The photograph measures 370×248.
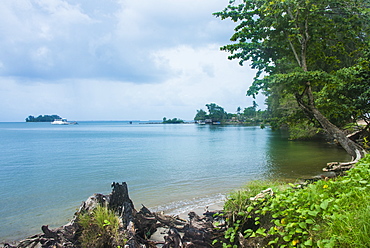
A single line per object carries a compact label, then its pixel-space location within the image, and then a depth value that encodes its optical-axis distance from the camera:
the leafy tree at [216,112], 180.12
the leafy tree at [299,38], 12.56
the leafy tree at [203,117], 192.23
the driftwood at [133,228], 4.54
